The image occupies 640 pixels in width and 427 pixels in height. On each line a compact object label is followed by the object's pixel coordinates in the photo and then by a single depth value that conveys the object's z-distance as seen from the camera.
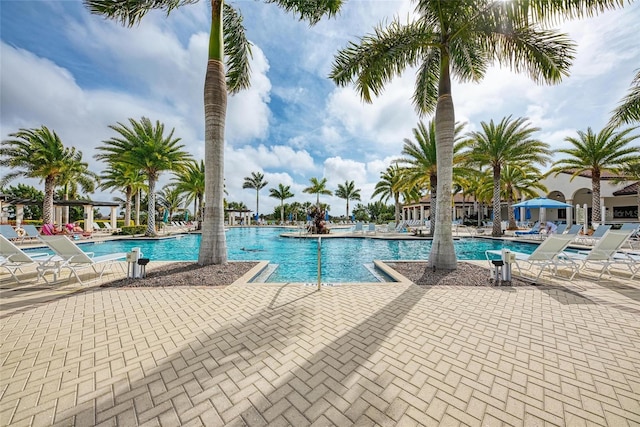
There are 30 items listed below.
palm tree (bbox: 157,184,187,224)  46.35
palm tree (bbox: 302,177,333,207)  43.62
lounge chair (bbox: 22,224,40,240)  15.47
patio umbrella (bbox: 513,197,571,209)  18.00
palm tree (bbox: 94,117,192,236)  18.25
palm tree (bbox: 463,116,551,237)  17.25
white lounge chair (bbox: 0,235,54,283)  5.59
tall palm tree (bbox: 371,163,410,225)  28.48
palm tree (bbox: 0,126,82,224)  17.00
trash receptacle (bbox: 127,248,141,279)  5.80
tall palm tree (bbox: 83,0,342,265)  7.15
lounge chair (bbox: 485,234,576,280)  6.16
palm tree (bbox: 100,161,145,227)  25.42
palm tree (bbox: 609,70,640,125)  8.69
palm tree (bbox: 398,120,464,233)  17.34
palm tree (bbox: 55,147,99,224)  19.59
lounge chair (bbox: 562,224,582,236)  13.16
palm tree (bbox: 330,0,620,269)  6.23
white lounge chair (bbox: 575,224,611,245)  12.46
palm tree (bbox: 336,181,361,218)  50.69
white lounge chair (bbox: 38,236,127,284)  5.55
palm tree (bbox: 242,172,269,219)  48.94
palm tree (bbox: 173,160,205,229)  29.09
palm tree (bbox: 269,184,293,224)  50.94
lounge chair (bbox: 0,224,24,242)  13.39
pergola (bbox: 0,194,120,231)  19.64
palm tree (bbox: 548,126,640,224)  16.83
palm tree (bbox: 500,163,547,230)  25.03
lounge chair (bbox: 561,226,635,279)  6.38
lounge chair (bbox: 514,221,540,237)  18.61
